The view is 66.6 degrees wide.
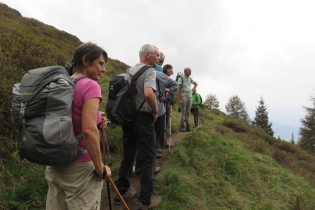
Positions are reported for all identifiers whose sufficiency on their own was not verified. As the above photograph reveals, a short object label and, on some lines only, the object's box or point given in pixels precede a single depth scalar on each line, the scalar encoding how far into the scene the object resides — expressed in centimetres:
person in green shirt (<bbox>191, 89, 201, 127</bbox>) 958
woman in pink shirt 195
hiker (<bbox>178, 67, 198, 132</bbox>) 816
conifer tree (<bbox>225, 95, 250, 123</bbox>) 5644
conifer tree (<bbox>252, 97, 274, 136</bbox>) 3850
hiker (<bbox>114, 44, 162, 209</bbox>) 341
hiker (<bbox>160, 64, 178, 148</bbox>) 666
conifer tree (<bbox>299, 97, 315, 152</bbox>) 3227
